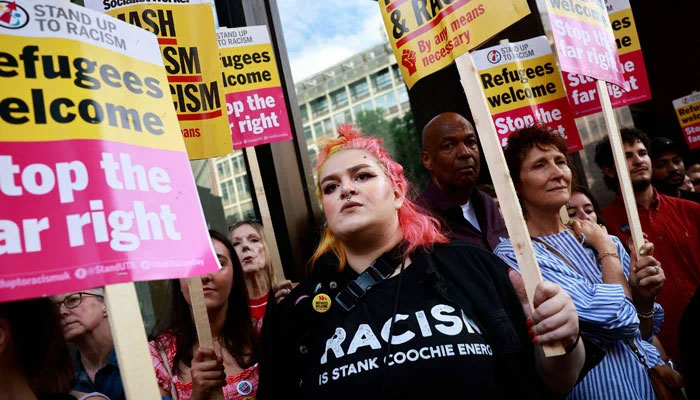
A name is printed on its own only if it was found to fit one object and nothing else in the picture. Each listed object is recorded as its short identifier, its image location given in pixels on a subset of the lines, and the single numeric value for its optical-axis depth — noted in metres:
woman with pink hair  1.56
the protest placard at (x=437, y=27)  2.10
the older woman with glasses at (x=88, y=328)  2.62
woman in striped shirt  2.06
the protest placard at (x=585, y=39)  3.00
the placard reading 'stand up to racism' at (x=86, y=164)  1.30
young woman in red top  2.33
